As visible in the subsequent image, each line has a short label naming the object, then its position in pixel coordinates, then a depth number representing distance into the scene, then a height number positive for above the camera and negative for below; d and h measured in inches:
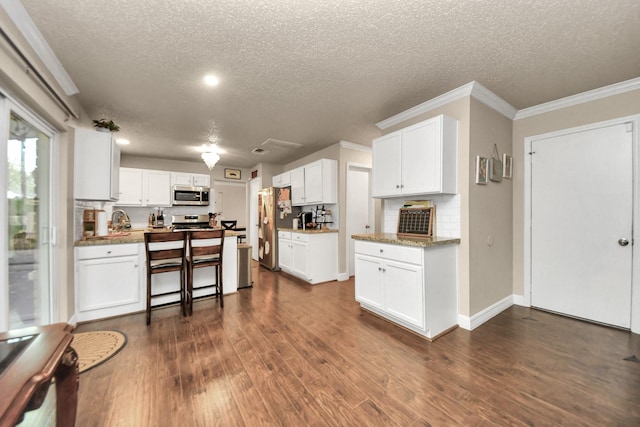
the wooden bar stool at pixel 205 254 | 121.3 -20.2
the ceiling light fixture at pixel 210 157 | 178.9 +41.3
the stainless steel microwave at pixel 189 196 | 209.3 +15.4
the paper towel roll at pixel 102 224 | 121.4 -5.1
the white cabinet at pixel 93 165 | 110.8 +22.2
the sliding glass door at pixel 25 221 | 66.9 -2.2
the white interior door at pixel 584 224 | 101.4 -4.7
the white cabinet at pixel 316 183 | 176.9 +22.4
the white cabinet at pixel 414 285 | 93.2 -29.4
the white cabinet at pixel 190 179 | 217.8 +31.0
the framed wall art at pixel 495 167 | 113.7 +21.5
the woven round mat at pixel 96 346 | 80.1 -47.5
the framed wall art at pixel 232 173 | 262.3 +42.6
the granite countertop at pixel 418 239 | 92.5 -11.1
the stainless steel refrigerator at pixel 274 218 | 207.0 -3.9
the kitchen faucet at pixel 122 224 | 161.3 -6.3
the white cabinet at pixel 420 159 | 101.7 +24.1
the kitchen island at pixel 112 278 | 108.7 -30.1
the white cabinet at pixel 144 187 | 200.1 +21.5
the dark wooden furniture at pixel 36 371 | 26.0 -19.2
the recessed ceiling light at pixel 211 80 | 94.9 +52.4
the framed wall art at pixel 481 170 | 106.6 +18.9
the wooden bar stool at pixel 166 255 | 110.7 -18.9
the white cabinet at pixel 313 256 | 168.4 -30.1
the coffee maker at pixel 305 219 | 197.8 -4.6
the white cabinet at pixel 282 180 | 217.0 +30.7
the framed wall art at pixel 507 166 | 121.8 +23.3
